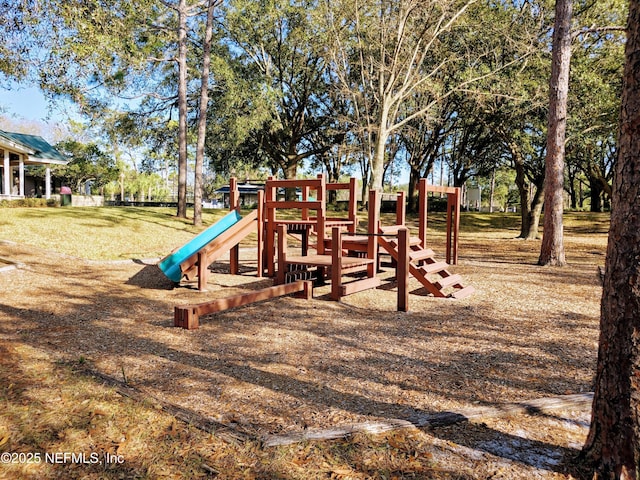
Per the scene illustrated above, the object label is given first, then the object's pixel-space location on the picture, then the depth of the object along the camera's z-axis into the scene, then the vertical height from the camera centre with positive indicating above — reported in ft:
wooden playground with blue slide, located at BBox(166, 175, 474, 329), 22.33 -2.47
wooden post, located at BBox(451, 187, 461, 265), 35.78 +0.02
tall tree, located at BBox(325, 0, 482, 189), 58.54 +22.94
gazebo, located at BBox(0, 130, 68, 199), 81.92 +9.60
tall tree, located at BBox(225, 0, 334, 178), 74.74 +25.69
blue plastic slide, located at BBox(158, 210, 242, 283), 26.25 -2.44
